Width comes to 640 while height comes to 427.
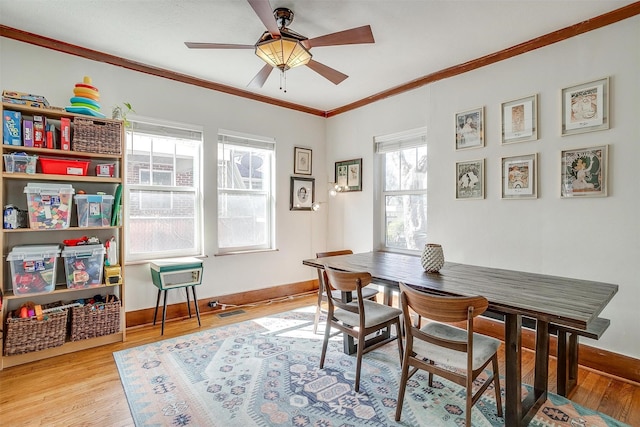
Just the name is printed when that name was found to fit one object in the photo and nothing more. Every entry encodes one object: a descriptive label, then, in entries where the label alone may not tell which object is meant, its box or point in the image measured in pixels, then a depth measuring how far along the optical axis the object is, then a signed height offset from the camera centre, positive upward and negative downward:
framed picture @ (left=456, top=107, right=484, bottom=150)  3.11 +0.83
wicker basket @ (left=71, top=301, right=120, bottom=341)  2.70 -0.97
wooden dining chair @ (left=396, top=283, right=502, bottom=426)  1.57 -0.77
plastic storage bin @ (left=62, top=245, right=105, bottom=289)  2.69 -0.48
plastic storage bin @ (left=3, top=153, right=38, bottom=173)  2.46 +0.37
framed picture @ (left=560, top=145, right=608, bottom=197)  2.42 +0.31
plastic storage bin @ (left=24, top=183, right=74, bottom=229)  2.54 +0.04
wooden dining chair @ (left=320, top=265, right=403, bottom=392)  2.10 -0.76
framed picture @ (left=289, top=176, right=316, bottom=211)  4.46 +0.25
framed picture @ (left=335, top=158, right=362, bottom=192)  4.34 +0.50
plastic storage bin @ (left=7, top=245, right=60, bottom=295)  2.47 -0.46
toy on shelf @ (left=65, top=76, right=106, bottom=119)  2.72 +0.96
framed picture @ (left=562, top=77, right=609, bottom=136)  2.41 +0.82
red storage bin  2.61 +0.37
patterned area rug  1.85 -1.21
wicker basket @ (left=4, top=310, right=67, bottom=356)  2.43 -0.97
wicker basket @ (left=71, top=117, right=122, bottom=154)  2.71 +0.65
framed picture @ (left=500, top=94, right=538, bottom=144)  2.76 +0.82
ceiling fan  2.06 +1.15
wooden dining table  1.50 -0.46
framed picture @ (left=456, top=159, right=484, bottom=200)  3.12 +0.31
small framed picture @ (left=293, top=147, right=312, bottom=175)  4.50 +0.72
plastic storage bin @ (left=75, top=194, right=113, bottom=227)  2.76 +0.01
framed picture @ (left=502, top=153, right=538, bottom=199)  2.77 +0.31
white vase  2.35 -0.36
